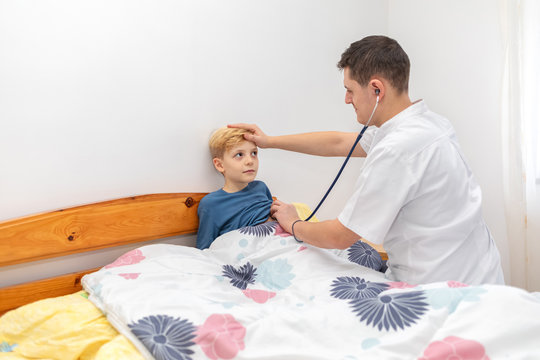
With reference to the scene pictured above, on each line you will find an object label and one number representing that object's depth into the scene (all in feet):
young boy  5.43
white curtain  6.26
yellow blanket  3.40
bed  2.91
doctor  3.98
